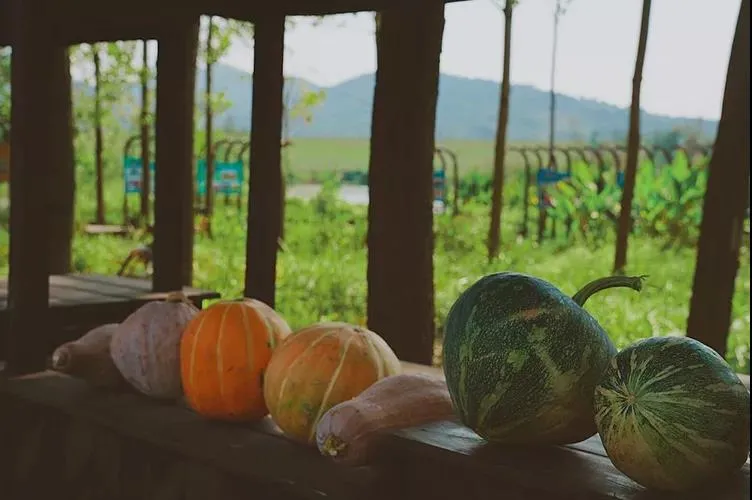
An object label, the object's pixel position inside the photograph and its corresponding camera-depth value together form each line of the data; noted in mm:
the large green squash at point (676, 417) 1694
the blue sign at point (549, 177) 13094
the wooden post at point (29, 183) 3133
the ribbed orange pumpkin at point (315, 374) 2338
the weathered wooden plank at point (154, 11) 2986
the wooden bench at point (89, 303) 4469
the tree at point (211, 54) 12070
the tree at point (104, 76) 12578
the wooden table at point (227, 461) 1839
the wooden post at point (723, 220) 4949
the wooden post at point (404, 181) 4664
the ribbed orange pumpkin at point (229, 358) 2508
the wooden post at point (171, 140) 4297
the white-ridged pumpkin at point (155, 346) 2715
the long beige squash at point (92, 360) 2959
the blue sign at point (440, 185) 14290
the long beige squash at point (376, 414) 2104
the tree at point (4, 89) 12035
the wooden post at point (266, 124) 3270
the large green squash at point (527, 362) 1867
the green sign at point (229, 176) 16109
